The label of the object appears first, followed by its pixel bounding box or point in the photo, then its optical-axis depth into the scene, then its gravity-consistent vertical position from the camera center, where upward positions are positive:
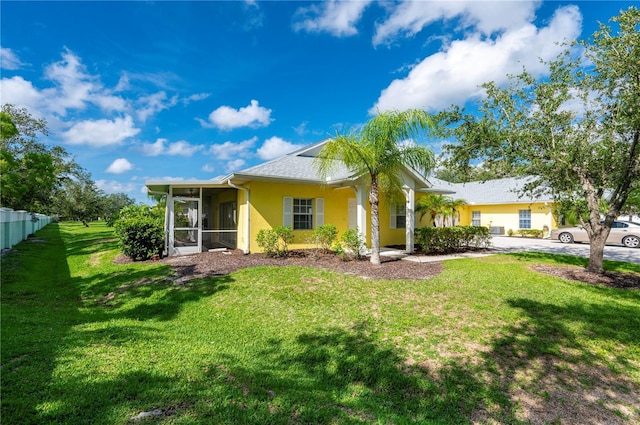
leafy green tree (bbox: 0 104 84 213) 11.38 +2.49
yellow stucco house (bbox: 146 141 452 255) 12.40 +0.81
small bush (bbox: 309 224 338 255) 12.37 -0.61
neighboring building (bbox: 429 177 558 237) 22.64 +0.99
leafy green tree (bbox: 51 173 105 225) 37.44 +2.52
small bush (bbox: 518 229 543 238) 22.36 -0.88
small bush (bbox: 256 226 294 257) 11.67 -0.71
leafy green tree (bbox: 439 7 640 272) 7.98 +2.99
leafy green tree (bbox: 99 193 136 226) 41.47 +1.87
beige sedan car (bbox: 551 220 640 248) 16.20 -0.73
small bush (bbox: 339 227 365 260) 11.47 -0.83
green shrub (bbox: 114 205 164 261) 11.95 -0.68
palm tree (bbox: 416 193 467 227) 16.25 +0.89
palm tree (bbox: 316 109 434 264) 9.82 +2.45
